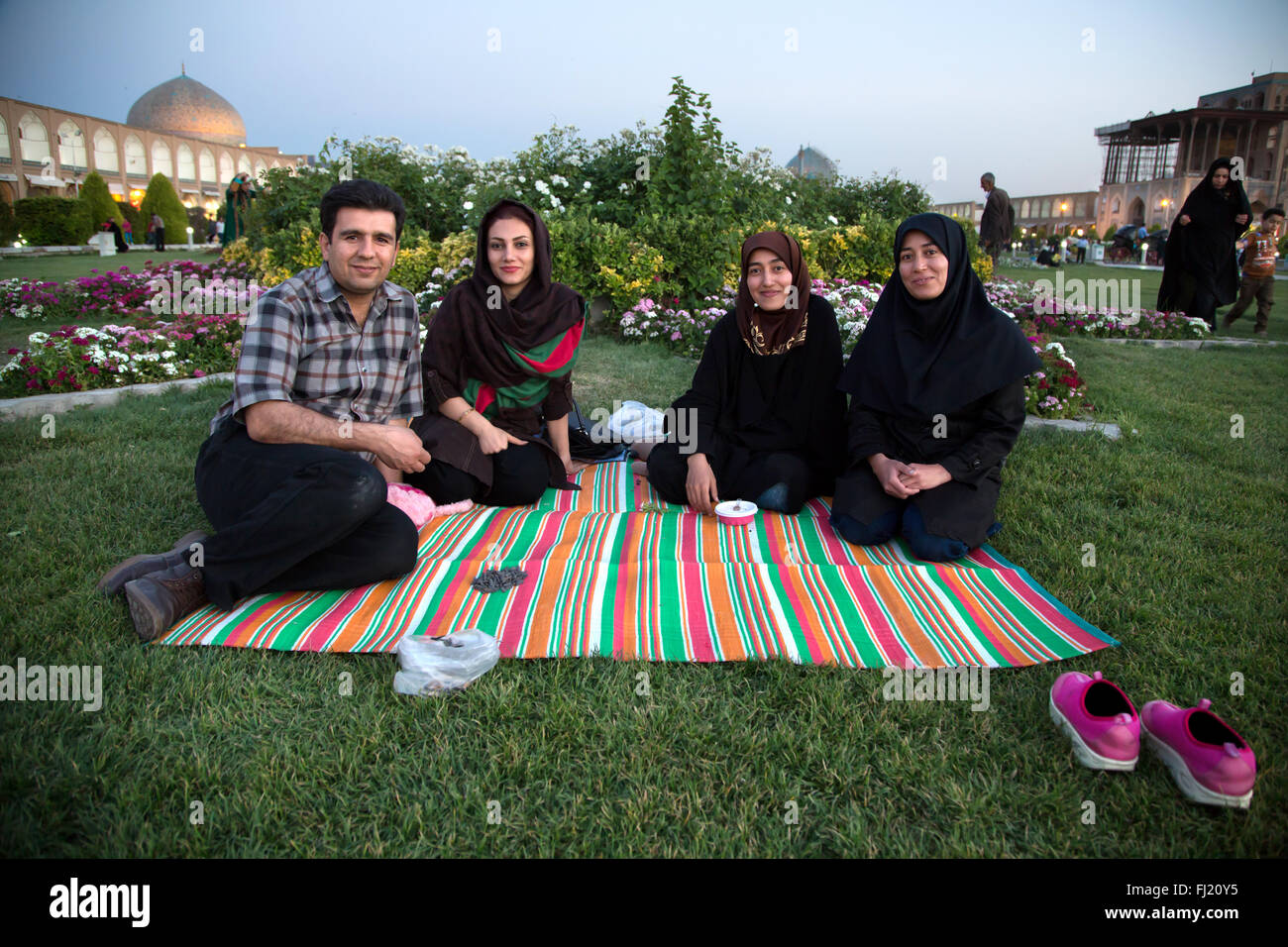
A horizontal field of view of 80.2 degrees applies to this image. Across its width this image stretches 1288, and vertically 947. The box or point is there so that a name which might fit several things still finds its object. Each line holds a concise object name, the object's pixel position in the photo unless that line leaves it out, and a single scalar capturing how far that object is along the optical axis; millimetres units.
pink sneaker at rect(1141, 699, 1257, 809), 1556
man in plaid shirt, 2322
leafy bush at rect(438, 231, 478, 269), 7367
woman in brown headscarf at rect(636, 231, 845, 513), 3279
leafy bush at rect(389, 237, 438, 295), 7500
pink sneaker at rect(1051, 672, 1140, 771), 1686
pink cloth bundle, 2945
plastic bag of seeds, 1956
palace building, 39969
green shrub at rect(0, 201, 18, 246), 19000
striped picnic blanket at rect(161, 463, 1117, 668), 2186
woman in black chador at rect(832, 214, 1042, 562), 2846
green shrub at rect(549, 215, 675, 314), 6996
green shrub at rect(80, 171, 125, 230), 21375
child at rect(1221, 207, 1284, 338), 8133
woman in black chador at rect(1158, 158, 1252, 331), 8141
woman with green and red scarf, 3238
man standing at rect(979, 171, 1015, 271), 11953
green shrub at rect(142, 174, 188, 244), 25219
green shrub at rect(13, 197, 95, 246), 19672
